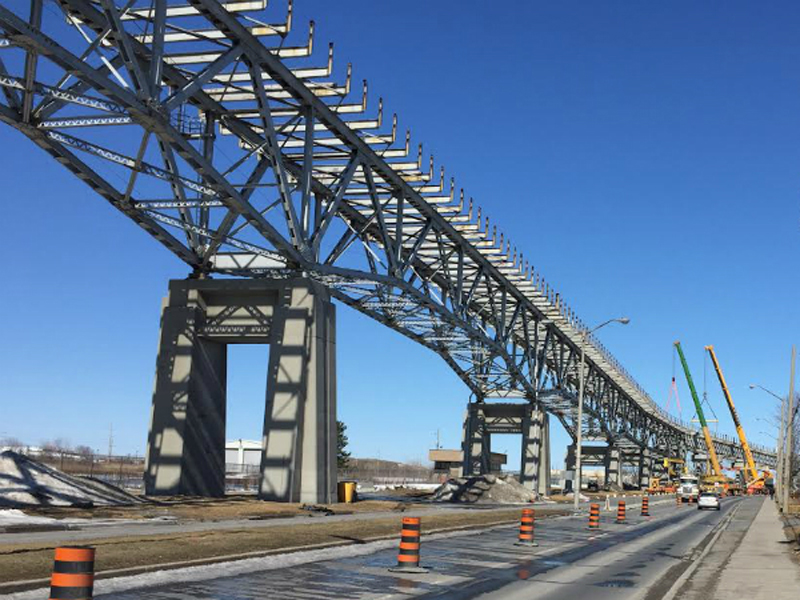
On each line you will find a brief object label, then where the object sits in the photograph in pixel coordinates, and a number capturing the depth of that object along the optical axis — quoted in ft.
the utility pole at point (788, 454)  193.17
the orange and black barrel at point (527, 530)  86.43
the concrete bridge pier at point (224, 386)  120.16
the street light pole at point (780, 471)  251.39
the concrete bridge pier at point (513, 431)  250.98
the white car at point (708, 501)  227.61
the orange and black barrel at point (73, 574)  30.60
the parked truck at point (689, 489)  310.37
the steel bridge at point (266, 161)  87.20
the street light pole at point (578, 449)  164.04
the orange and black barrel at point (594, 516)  117.91
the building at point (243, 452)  374.36
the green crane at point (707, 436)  427.33
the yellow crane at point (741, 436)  556.06
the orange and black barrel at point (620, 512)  143.13
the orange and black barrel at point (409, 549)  59.88
